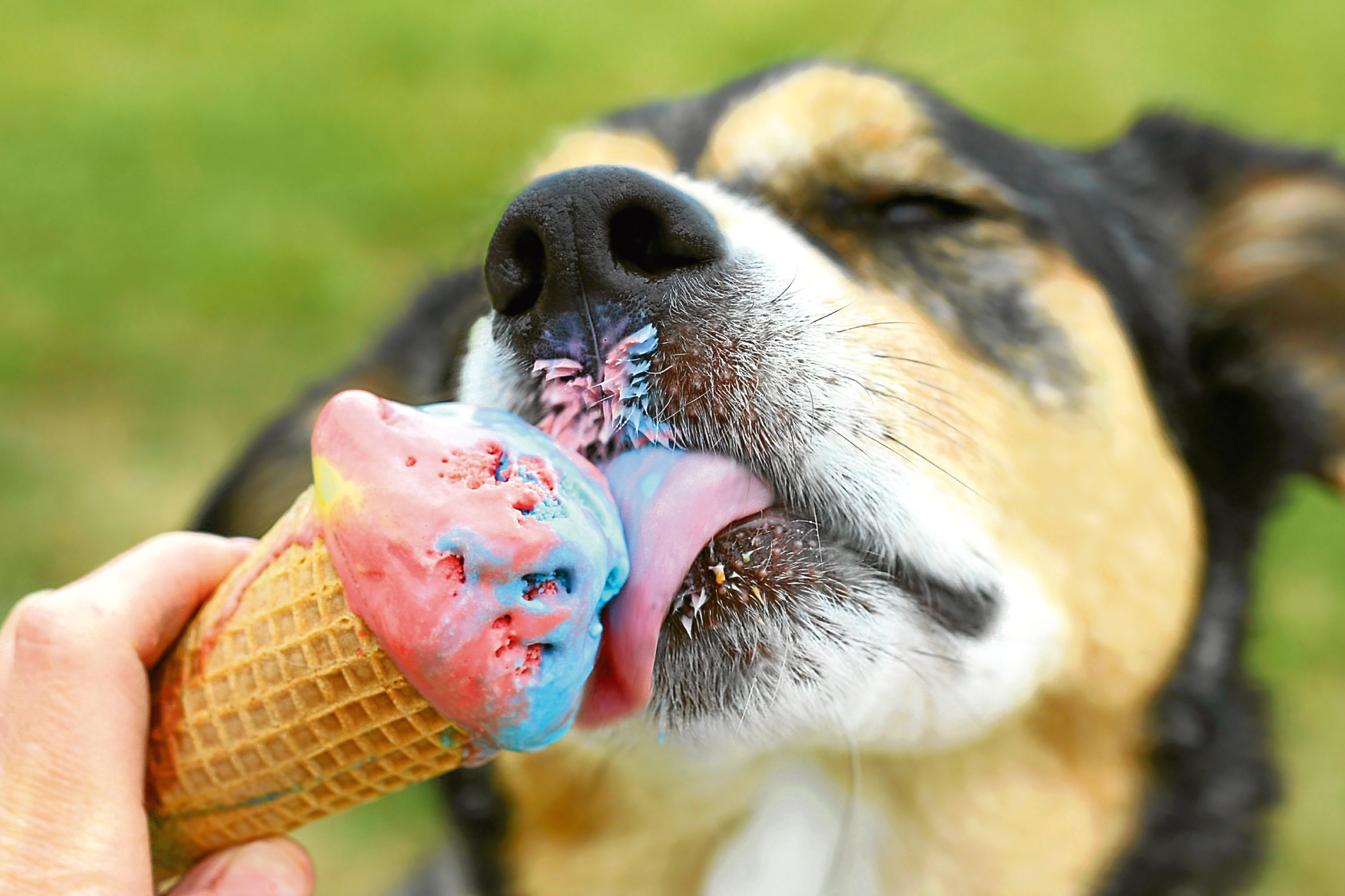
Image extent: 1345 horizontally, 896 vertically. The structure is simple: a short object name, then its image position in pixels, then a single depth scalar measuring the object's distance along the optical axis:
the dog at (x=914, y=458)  0.49
